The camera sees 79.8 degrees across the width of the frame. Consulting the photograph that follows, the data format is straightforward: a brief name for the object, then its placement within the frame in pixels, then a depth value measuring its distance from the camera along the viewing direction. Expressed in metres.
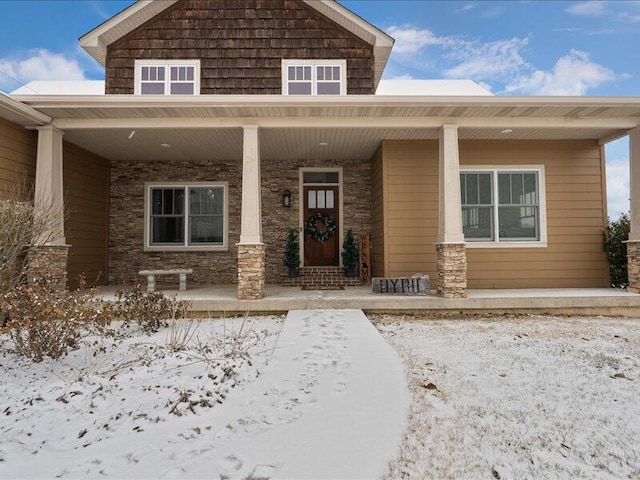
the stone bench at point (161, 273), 7.16
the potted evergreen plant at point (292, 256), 8.84
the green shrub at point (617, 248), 7.43
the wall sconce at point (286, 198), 9.13
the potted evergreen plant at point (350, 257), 8.82
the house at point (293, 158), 6.32
